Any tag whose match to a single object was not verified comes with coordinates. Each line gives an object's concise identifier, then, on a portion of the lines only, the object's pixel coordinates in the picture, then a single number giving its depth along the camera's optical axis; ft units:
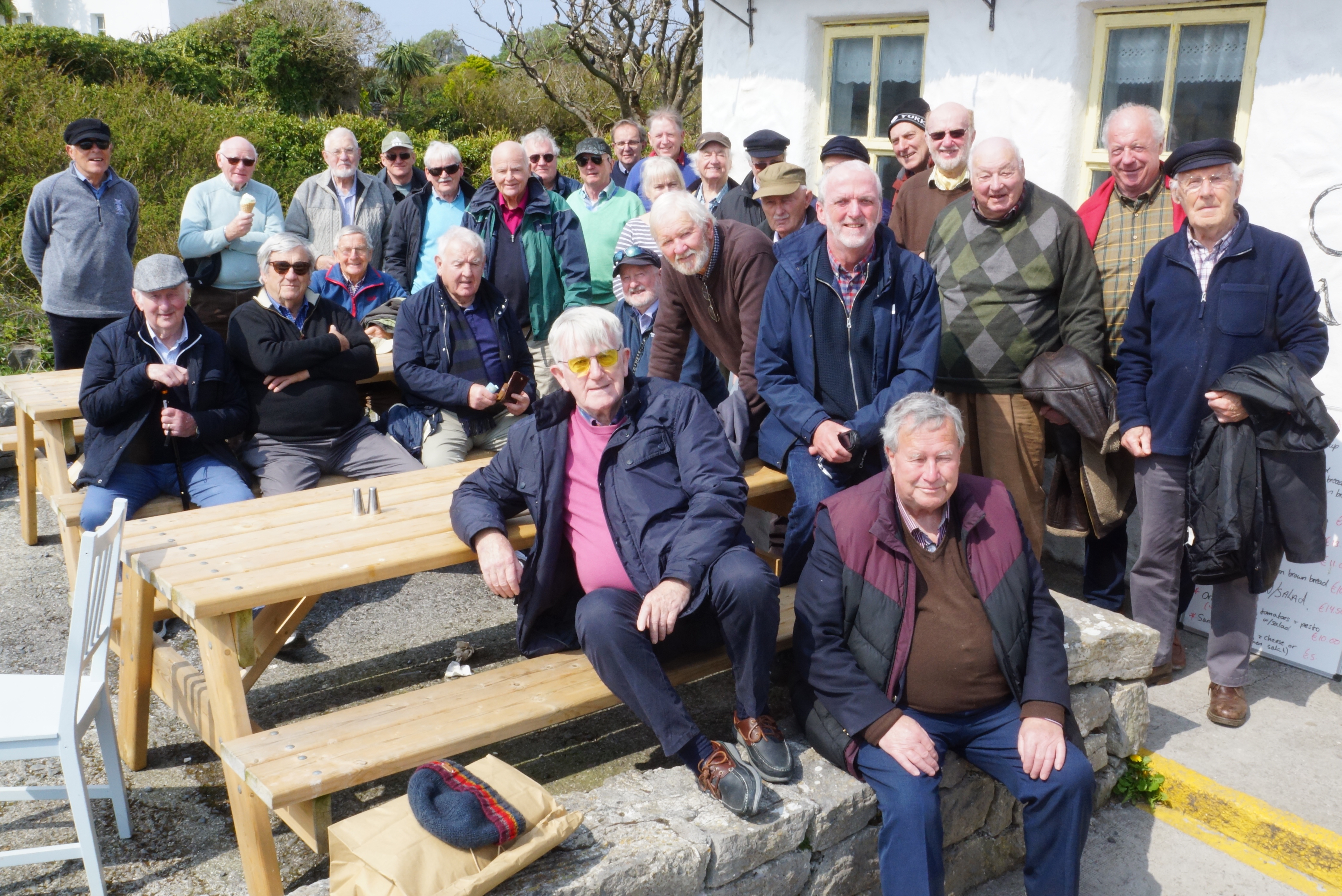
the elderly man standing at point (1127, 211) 12.88
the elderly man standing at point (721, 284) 12.60
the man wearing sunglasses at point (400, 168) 21.22
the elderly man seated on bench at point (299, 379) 14.02
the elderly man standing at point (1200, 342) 11.64
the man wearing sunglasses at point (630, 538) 9.25
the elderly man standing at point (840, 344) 11.62
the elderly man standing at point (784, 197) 15.55
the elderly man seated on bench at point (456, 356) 14.83
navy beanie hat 7.17
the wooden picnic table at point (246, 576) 8.98
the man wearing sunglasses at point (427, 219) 19.51
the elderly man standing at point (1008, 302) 12.67
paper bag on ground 6.90
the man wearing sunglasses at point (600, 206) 19.93
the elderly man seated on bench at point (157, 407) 12.85
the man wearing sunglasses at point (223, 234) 18.63
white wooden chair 8.67
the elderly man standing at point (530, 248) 17.61
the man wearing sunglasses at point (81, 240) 17.88
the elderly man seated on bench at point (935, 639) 9.00
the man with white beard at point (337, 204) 20.36
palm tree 104.94
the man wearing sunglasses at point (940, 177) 15.28
